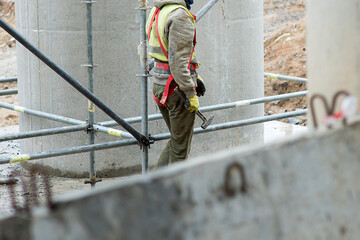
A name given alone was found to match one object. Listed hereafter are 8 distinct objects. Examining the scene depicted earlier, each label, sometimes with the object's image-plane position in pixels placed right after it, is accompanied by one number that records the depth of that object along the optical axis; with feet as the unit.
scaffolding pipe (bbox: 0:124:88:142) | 38.00
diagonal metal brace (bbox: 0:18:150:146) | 33.47
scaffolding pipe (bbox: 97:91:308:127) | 42.63
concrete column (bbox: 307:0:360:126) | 17.83
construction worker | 35.12
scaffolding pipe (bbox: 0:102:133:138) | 39.27
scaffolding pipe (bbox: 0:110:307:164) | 36.35
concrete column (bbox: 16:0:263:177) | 44.37
